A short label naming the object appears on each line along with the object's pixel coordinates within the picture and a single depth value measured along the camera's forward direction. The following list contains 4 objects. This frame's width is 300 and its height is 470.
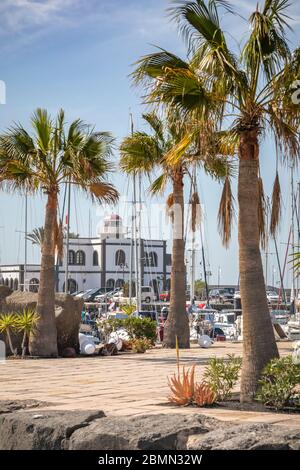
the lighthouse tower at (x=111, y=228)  88.69
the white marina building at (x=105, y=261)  88.19
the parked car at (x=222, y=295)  83.31
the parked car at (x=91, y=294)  79.00
